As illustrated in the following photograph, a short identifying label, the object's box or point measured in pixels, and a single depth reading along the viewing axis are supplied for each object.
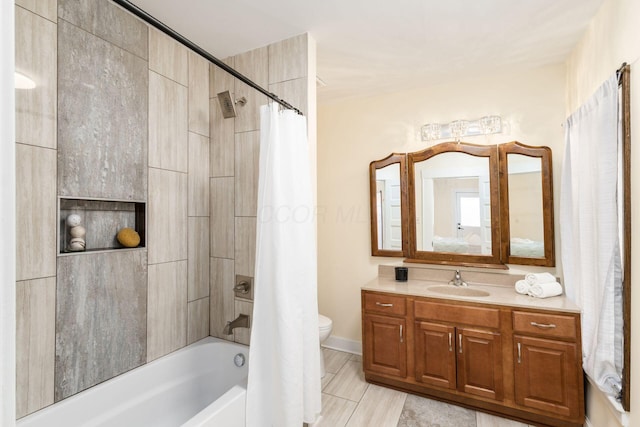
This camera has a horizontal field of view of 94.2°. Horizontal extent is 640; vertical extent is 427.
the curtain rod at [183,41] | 0.96
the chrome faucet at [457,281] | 2.52
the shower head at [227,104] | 1.98
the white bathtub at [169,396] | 1.41
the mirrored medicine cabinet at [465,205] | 2.38
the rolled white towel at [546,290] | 2.09
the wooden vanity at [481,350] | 1.87
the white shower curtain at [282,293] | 1.54
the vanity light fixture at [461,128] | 2.47
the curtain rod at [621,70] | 1.39
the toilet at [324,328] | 2.46
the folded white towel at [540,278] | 2.18
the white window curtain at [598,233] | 1.48
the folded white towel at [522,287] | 2.19
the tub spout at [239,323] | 1.97
